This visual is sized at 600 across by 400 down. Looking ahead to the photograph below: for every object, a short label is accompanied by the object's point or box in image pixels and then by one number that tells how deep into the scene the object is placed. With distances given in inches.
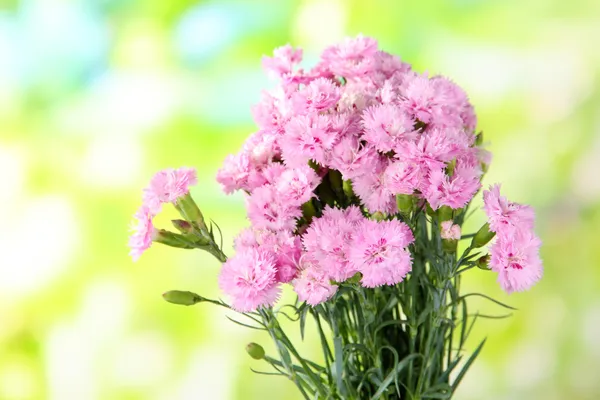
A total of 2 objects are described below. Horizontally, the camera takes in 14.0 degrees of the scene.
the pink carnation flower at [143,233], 48.3
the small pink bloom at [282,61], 49.8
